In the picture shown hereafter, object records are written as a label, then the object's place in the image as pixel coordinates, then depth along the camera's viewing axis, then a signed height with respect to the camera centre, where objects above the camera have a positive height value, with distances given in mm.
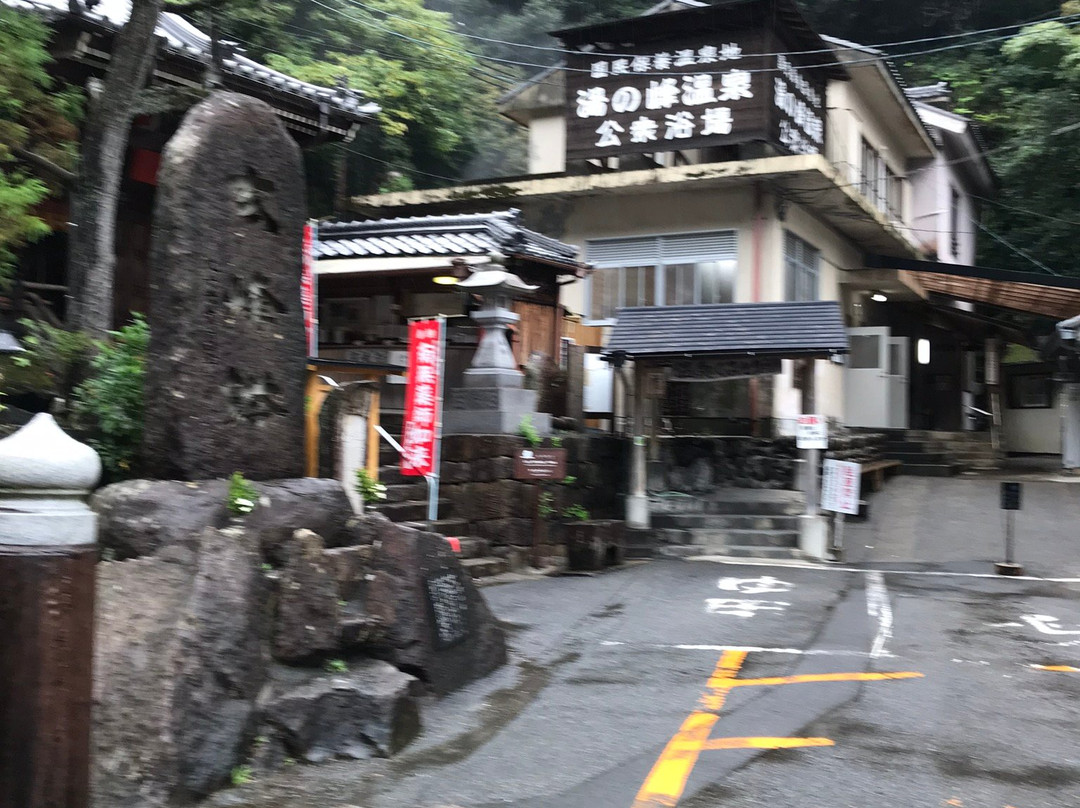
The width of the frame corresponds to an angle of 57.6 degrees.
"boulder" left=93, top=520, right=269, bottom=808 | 4832 -1306
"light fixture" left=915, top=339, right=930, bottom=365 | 26828 +2417
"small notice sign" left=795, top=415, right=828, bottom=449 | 13766 +46
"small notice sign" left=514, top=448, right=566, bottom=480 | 12695 -452
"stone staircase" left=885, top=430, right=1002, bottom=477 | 20934 -323
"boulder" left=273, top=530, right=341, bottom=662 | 5801 -1107
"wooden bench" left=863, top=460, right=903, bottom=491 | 18578 -699
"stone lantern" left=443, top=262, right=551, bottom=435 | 13359 +621
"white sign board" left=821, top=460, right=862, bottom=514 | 14242 -744
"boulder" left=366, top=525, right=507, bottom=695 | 6559 -1309
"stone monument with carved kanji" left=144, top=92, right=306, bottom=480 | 6219 +789
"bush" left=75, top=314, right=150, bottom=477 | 6918 +57
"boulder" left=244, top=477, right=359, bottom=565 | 6129 -591
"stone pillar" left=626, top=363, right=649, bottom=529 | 15008 -838
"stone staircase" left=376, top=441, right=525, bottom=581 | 11539 -1144
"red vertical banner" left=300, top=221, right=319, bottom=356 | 13562 +1891
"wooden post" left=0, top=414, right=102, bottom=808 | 3535 -755
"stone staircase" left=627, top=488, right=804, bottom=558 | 14445 -1411
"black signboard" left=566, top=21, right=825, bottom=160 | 17812 +6377
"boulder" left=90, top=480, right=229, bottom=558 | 5828 -568
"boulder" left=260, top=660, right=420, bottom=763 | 5488 -1684
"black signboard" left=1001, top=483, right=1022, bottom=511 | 13102 -753
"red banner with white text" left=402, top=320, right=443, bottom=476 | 11438 +371
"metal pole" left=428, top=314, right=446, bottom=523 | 11445 -431
